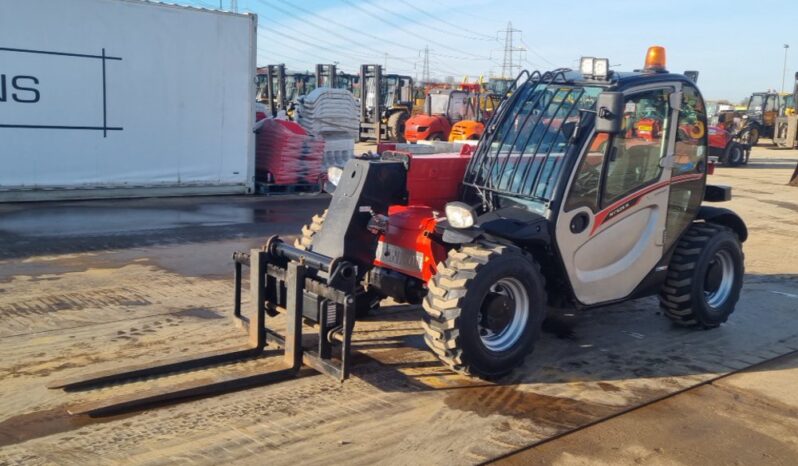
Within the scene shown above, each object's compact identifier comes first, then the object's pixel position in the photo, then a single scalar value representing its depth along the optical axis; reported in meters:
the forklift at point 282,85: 29.84
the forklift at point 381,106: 29.23
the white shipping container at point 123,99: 11.90
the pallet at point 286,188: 14.59
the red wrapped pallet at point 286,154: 14.54
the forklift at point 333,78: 29.73
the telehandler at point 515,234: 4.79
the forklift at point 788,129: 33.62
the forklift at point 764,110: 36.72
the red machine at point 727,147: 25.55
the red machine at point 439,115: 25.77
